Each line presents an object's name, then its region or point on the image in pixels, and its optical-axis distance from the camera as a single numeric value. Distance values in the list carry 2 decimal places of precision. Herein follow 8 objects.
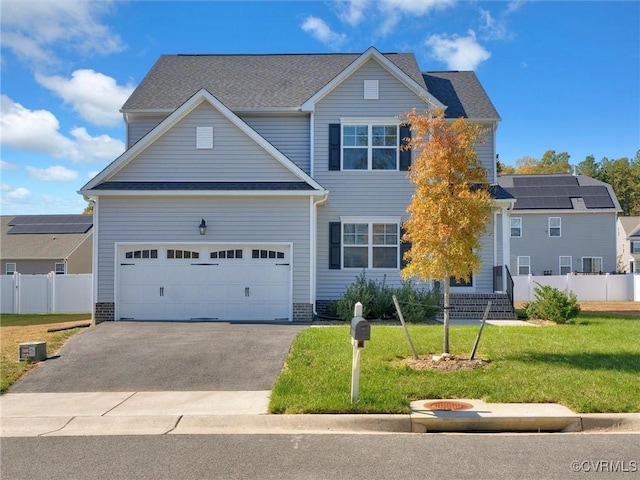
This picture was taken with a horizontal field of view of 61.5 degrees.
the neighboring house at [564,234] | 34.44
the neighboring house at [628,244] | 42.44
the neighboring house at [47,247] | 34.22
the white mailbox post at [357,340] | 7.05
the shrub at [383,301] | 14.88
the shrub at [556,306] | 14.51
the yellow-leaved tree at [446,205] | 9.36
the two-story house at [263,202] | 15.24
